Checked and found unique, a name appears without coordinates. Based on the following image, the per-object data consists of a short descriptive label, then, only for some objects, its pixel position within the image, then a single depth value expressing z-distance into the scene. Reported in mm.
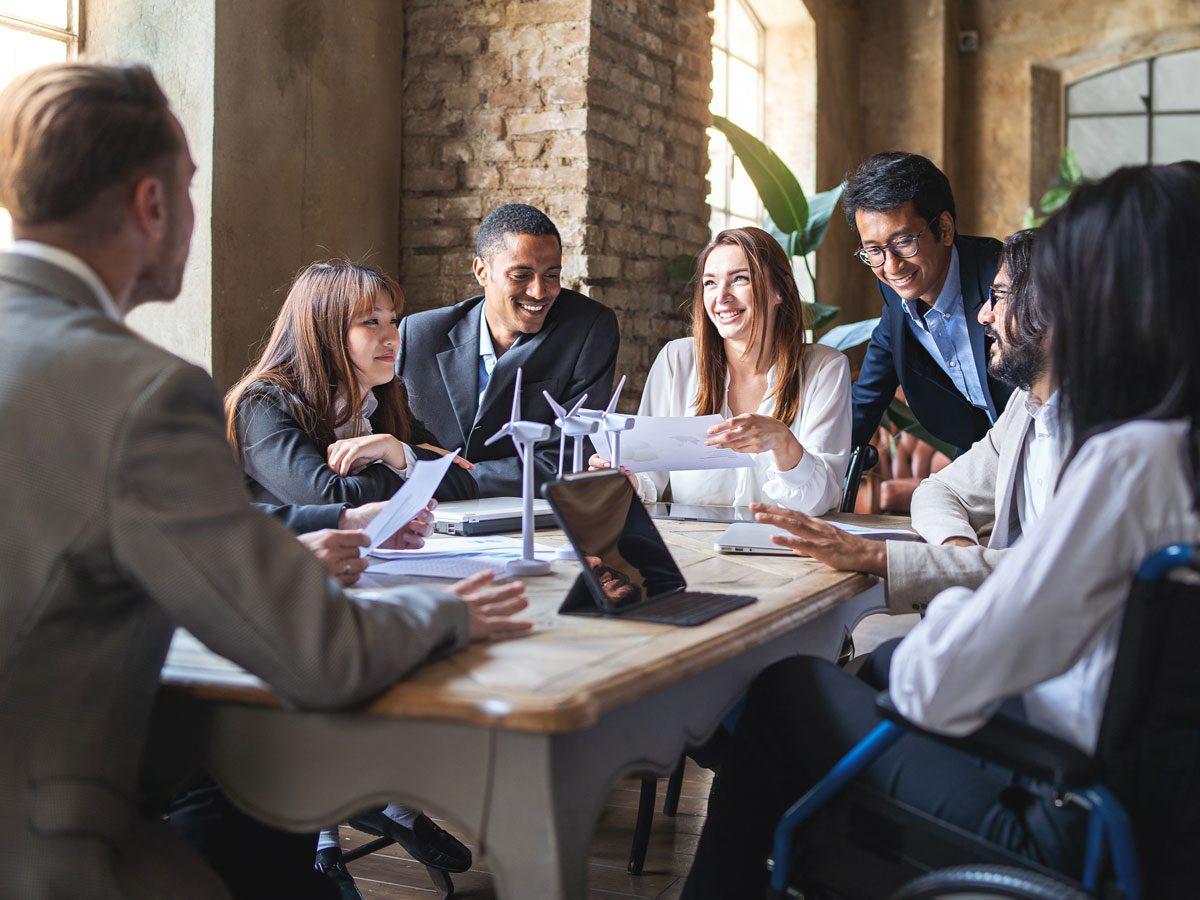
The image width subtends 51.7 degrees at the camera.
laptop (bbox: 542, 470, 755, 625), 1751
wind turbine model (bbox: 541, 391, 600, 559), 2262
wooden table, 1271
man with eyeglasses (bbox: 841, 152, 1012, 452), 3463
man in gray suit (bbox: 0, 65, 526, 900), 1235
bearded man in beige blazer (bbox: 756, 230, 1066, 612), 2184
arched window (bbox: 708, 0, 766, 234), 7375
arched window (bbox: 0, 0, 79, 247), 3699
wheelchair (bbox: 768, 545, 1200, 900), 1295
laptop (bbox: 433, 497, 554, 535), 2619
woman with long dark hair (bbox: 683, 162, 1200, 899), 1331
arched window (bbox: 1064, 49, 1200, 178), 8695
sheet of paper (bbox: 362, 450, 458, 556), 1954
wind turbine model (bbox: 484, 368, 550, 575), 2102
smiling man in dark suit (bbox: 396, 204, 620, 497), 4008
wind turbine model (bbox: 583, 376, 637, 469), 2482
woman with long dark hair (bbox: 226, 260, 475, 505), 2711
